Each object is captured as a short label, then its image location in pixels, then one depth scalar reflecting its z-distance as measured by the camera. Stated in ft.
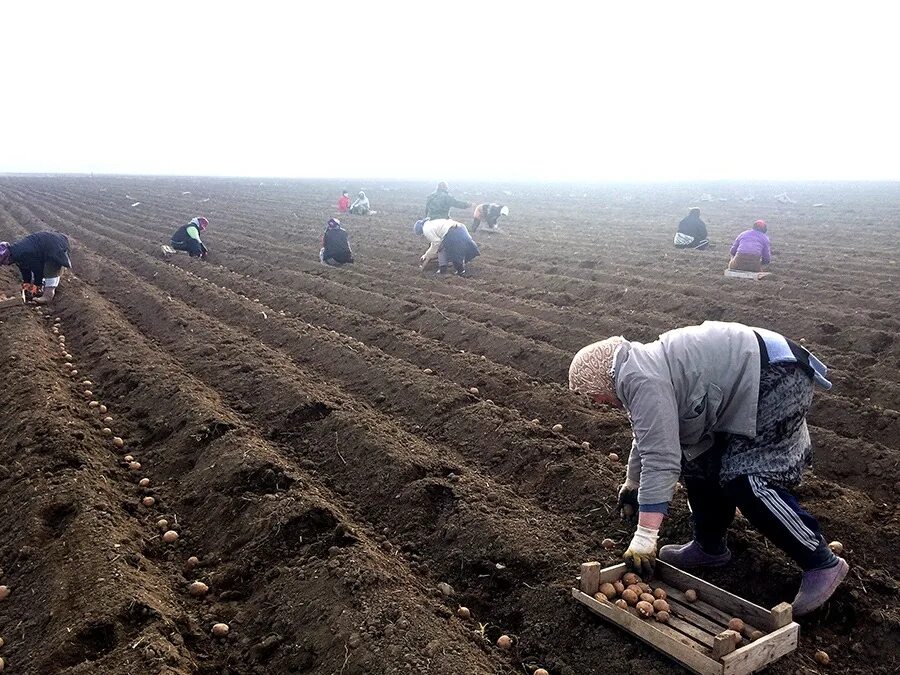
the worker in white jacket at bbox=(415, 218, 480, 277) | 41.86
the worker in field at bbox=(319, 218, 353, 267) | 45.70
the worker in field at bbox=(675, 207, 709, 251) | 52.80
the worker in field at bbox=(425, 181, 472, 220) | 53.47
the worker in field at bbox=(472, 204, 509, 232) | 63.62
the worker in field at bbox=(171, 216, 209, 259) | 47.85
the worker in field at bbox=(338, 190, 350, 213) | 85.05
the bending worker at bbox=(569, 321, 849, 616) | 10.78
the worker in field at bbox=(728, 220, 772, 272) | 39.40
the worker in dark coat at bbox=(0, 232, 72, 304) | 32.91
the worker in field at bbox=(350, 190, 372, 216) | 82.89
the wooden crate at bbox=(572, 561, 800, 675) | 9.77
